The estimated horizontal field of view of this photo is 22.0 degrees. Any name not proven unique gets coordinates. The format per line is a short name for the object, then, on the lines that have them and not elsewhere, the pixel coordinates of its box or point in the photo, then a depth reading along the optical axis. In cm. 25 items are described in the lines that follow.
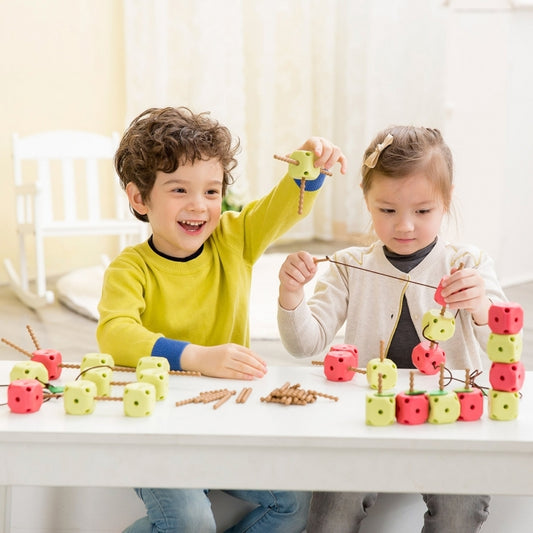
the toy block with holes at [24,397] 150
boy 177
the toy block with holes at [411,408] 147
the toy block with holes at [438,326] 164
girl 185
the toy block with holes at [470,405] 149
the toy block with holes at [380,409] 146
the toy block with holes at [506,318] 150
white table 143
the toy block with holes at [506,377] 150
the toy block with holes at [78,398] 149
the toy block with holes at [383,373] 161
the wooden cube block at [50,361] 167
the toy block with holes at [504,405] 149
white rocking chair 400
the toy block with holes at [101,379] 158
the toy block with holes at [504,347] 151
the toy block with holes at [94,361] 164
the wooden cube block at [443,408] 148
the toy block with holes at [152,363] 161
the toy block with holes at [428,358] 169
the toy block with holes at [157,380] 155
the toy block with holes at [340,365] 164
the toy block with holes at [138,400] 148
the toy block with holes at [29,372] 161
